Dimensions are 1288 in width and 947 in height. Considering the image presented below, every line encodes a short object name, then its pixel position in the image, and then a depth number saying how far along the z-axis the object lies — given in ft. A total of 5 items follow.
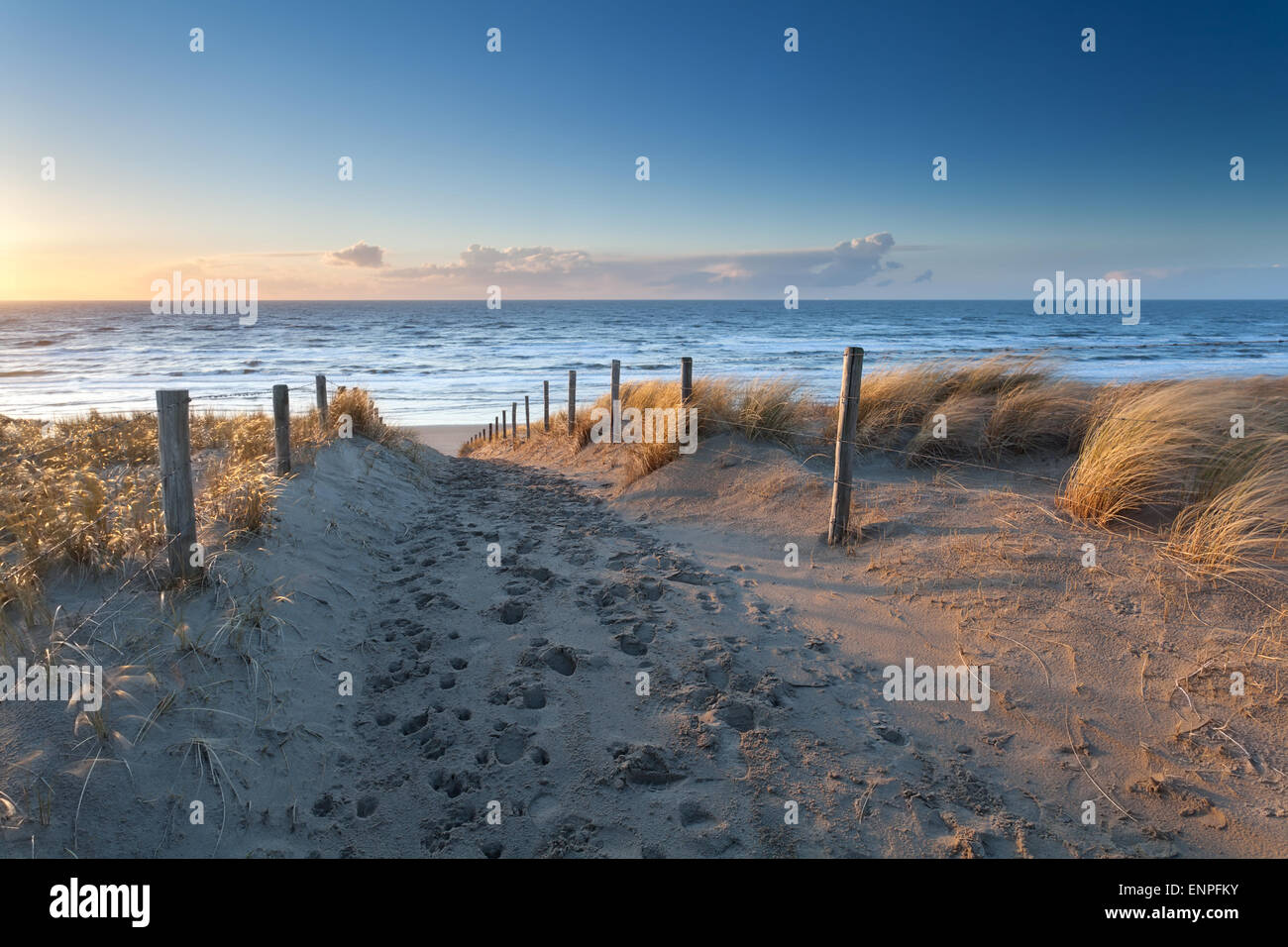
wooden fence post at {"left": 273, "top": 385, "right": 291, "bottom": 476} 22.24
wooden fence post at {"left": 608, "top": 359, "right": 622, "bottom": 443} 35.70
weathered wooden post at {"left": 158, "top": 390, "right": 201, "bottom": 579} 13.10
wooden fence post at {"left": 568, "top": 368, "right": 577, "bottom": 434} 43.56
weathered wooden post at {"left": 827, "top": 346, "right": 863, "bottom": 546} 18.89
